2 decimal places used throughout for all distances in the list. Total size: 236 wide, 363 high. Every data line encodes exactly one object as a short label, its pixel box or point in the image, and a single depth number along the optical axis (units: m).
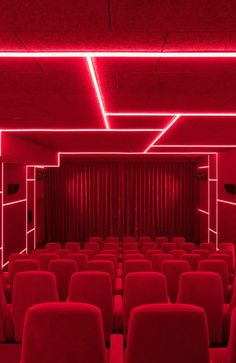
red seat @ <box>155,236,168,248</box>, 10.72
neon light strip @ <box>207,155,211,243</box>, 14.03
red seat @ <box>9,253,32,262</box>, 6.58
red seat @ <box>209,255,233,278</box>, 6.52
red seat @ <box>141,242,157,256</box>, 9.26
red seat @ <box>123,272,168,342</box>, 3.66
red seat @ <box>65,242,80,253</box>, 9.18
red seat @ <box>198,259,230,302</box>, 5.16
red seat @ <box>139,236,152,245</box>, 11.07
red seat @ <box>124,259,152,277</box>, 5.28
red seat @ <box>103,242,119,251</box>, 9.49
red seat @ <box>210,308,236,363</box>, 2.23
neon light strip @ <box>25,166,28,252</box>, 12.45
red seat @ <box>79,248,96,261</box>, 7.37
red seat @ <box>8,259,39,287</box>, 5.28
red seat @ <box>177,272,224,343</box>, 3.67
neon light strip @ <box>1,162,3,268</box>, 9.77
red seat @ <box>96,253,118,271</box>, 6.58
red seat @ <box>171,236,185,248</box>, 10.84
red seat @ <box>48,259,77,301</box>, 5.05
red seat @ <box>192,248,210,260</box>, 7.31
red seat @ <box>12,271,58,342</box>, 3.69
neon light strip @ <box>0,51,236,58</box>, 3.14
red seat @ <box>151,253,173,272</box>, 6.27
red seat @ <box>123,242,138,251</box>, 9.41
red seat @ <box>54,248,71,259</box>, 7.41
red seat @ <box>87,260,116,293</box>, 5.24
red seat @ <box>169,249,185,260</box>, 7.11
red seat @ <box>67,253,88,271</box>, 6.23
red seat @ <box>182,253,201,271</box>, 6.34
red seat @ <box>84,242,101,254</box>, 9.40
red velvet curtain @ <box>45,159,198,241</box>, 16.64
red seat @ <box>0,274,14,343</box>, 3.85
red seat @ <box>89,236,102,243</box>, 10.95
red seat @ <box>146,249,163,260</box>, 7.45
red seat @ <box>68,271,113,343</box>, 3.79
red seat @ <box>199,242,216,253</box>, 9.06
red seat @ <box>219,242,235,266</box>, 8.94
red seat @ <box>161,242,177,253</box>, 9.22
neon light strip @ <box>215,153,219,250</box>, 12.65
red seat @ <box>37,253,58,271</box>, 6.25
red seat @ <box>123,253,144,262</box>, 6.73
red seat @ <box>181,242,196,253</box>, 9.21
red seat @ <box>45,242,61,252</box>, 9.25
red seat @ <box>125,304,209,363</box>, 2.20
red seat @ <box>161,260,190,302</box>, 5.07
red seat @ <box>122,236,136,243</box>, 11.30
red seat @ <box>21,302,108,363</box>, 2.22
